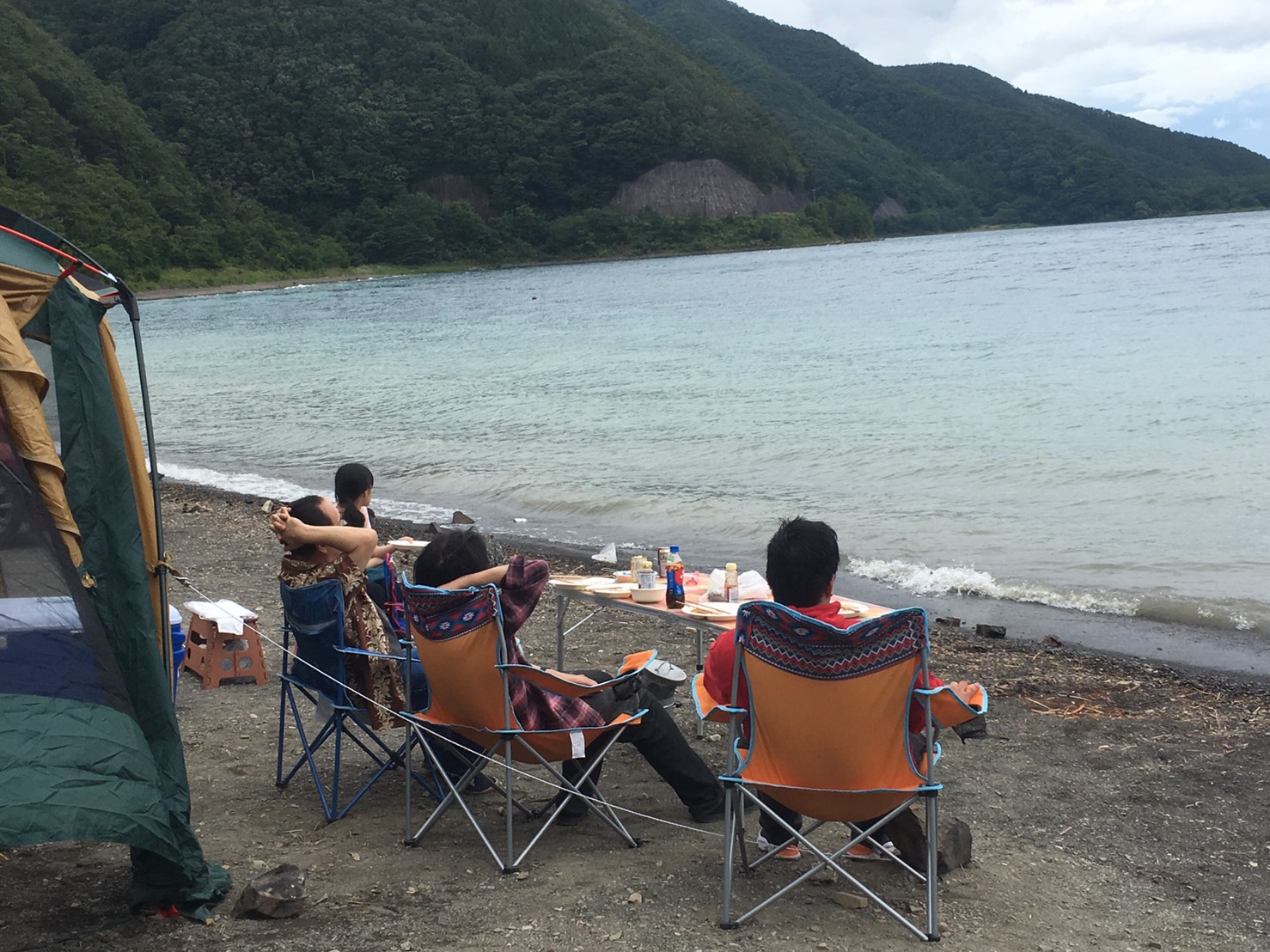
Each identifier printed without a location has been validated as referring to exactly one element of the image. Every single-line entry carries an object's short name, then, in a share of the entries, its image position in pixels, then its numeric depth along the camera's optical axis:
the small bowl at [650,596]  4.96
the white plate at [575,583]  5.31
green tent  3.21
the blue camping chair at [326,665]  4.27
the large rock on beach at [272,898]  3.44
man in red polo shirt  3.56
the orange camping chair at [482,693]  3.79
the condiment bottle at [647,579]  4.98
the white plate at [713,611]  4.59
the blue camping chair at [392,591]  4.97
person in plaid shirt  4.04
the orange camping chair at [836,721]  3.28
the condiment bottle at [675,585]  4.92
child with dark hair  4.93
